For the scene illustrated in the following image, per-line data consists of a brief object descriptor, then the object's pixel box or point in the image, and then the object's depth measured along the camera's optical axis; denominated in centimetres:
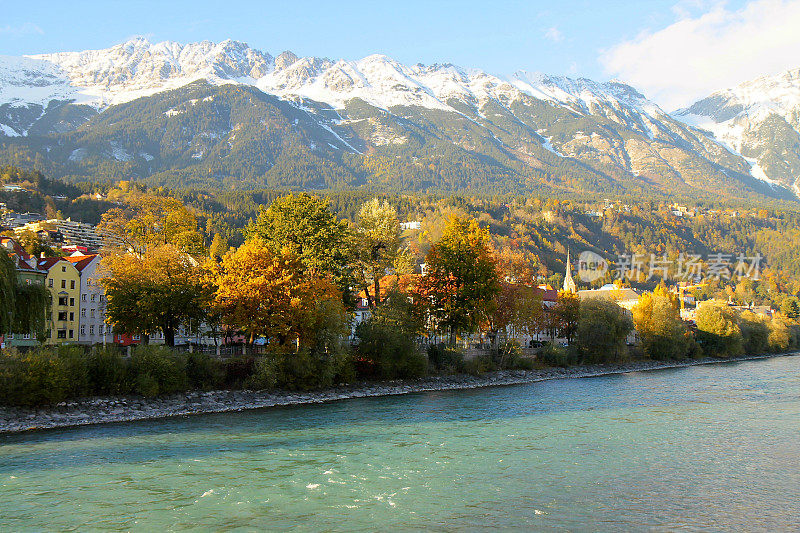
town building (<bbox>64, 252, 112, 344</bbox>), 6862
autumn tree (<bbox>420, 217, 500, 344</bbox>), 6475
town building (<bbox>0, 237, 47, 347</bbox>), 5706
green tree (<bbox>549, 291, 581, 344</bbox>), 9394
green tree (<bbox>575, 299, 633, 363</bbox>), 8138
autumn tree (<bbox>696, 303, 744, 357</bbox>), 10206
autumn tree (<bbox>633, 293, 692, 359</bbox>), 9306
